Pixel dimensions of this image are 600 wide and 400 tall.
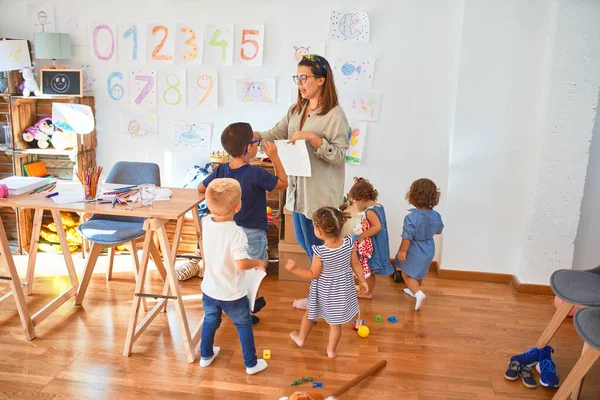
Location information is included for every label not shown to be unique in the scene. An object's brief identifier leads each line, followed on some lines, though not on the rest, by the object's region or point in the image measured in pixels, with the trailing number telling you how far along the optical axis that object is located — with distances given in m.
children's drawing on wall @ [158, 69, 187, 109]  4.13
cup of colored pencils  2.82
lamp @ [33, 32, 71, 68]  3.92
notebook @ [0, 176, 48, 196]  2.85
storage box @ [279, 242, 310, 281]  3.79
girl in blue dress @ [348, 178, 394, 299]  3.28
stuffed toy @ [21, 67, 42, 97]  4.00
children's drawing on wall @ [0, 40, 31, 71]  3.95
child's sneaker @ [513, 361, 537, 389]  2.57
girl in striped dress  2.56
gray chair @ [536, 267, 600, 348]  2.48
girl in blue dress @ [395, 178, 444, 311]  3.29
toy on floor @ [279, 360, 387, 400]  2.05
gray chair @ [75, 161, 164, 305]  3.13
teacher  2.75
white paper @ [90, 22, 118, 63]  4.12
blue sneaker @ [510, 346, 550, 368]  2.67
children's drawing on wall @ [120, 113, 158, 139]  4.24
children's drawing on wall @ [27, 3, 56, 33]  4.15
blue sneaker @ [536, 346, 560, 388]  2.57
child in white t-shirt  2.35
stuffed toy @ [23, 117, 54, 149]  4.09
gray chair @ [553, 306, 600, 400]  2.12
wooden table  2.62
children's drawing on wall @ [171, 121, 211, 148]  4.19
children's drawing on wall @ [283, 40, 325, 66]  3.92
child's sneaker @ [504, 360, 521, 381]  2.62
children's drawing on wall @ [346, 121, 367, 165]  4.00
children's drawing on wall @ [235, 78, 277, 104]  4.04
